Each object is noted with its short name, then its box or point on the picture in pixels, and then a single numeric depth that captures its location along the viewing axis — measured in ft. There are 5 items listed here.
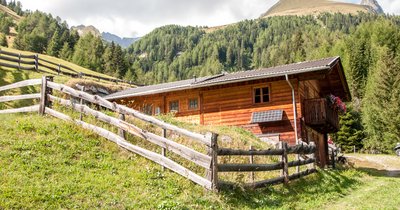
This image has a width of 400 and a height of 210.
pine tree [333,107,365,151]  182.91
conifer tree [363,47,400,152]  164.04
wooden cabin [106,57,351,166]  72.23
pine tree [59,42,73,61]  323.12
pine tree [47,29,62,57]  335.88
